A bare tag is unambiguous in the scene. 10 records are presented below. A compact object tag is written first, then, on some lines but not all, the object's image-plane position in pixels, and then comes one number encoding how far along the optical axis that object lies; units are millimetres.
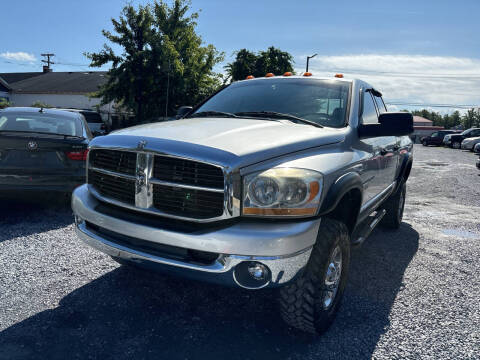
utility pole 55438
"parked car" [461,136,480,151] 28291
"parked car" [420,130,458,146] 35934
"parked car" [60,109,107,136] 18719
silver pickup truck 2232
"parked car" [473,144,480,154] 21631
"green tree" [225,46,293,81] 27688
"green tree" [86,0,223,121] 19891
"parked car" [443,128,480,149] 31830
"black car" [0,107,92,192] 4793
